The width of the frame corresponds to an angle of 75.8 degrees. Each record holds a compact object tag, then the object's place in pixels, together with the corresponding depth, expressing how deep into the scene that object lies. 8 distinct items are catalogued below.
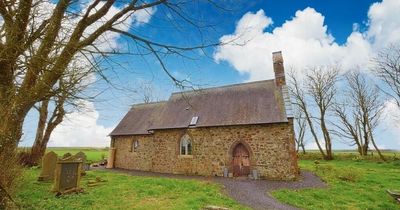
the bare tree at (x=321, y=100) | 35.31
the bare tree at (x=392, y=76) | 29.59
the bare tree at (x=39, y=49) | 4.66
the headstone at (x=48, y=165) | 14.61
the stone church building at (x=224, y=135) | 17.08
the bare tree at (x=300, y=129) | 43.35
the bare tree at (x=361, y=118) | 34.09
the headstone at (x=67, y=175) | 11.21
